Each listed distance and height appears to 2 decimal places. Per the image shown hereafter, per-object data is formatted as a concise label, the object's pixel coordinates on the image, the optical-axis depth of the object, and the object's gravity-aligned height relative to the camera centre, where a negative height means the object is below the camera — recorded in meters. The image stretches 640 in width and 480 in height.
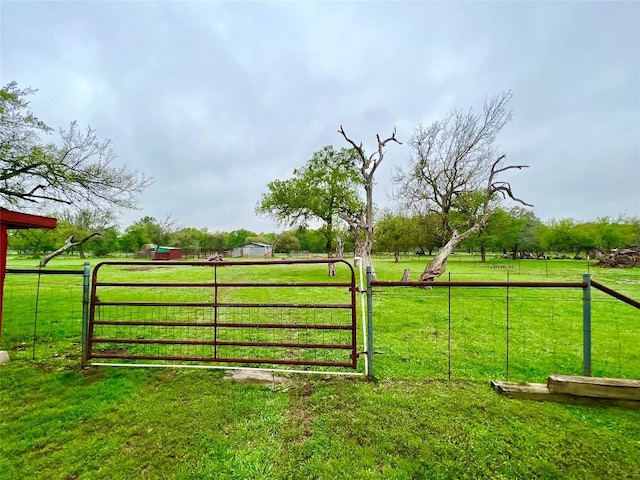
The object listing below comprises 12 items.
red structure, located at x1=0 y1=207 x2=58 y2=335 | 3.45 +0.30
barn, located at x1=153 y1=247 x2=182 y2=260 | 38.23 -1.05
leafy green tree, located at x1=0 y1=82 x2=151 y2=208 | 7.46 +2.35
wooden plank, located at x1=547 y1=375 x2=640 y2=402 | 2.69 -1.41
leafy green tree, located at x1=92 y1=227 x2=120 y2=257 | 41.34 +0.05
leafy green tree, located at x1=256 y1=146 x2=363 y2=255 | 19.14 +4.32
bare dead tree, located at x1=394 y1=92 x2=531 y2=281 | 12.83 +4.17
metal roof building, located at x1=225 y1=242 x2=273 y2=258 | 51.66 -0.88
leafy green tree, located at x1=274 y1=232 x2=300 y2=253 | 58.80 +1.06
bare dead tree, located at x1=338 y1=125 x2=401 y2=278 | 14.25 +3.93
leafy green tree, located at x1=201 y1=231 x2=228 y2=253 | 57.67 +1.15
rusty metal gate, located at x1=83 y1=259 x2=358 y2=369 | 3.35 -1.84
